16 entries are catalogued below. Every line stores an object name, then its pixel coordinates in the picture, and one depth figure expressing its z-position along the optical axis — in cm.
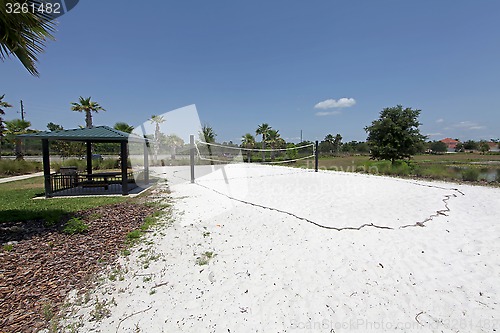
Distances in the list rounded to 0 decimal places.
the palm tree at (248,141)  2423
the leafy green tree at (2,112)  1509
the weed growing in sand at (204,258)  294
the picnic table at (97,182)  787
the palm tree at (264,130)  2723
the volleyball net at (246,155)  1933
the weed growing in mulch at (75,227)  387
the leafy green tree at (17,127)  1825
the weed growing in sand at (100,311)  204
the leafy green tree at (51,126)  5366
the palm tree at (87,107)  2069
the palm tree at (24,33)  323
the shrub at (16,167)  1280
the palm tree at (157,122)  2759
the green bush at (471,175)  902
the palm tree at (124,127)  2444
